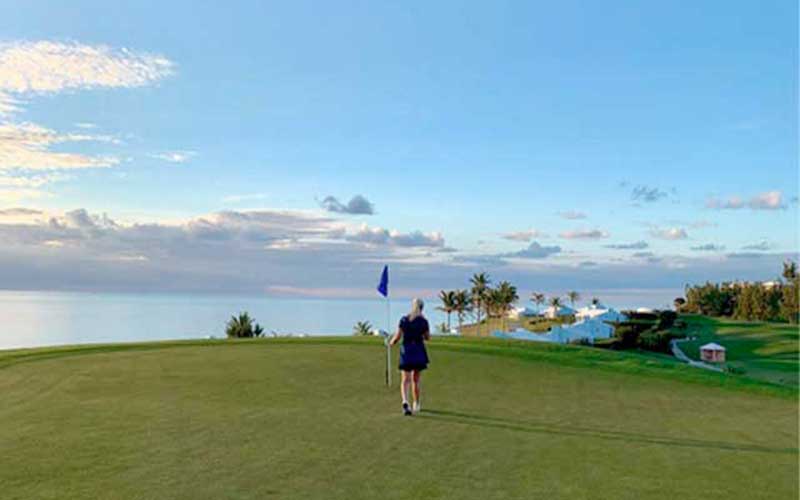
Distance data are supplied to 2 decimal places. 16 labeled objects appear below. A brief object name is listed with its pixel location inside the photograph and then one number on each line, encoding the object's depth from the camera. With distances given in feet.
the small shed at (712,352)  225.15
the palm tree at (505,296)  361.10
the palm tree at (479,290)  366.63
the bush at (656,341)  239.71
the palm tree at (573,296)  546.26
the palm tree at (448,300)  367.04
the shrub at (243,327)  148.56
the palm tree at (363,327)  264.66
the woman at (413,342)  43.47
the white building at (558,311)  335.47
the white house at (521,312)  414.00
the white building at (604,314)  286.66
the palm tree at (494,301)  364.38
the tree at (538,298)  515.09
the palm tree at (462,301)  367.66
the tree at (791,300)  324.33
